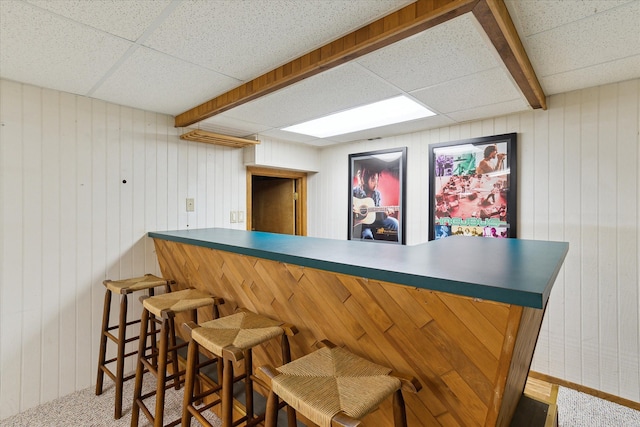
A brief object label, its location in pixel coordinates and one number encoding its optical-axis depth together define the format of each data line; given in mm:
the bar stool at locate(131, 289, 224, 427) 1682
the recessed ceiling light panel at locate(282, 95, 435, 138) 2338
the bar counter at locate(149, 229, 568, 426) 889
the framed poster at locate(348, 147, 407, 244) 3197
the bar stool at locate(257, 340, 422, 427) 889
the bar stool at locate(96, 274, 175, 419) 1981
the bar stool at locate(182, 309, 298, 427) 1310
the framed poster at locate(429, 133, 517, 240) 2506
